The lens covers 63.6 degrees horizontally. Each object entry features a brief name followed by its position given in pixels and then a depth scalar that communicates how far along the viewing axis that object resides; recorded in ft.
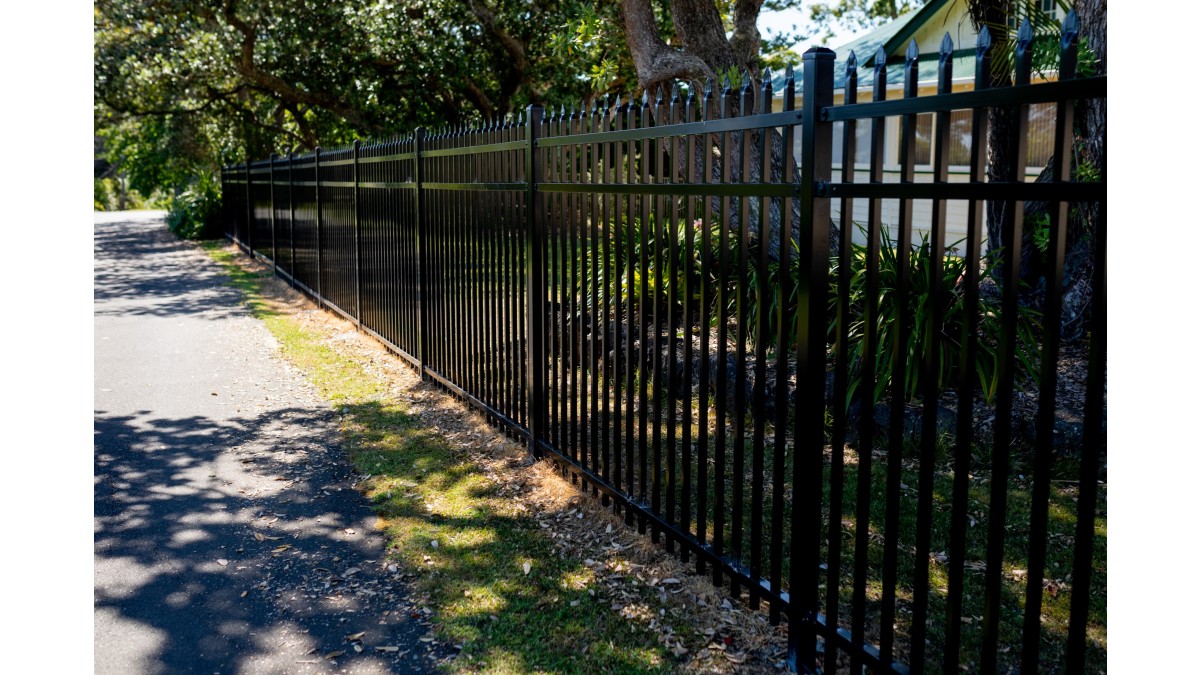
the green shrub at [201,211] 86.02
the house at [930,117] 46.91
